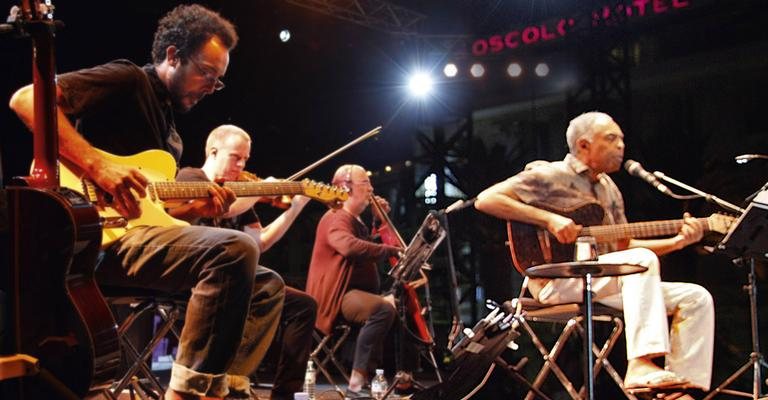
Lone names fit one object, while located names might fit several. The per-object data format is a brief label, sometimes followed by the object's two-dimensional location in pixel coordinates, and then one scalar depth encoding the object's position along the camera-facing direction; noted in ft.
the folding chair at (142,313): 9.36
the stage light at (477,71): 28.66
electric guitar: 8.16
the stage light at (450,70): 28.63
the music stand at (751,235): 11.66
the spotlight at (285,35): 26.94
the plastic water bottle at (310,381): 16.48
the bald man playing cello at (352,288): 18.56
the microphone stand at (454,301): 17.52
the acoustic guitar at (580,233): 12.61
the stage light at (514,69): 28.71
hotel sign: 23.70
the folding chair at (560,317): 11.93
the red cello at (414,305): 19.54
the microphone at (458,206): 15.96
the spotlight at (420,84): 28.68
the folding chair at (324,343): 18.12
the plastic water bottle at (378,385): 17.40
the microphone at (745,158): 14.37
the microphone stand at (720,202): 13.01
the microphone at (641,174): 13.15
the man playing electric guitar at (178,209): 7.75
